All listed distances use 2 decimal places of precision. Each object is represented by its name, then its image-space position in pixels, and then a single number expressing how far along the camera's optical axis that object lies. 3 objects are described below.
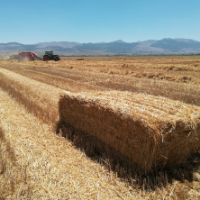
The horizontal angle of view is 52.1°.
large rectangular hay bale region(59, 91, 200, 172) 3.41
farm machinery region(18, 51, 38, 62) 41.41
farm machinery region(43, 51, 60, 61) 38.47
